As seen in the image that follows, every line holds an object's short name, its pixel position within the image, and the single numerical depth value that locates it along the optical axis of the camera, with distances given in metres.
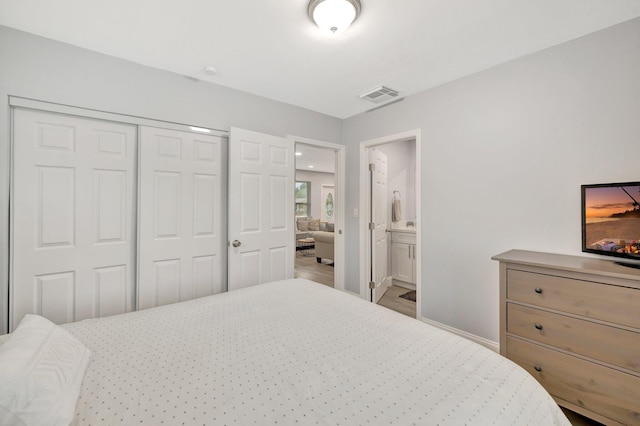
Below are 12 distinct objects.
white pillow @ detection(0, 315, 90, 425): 0.72
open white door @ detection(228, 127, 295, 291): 2.69
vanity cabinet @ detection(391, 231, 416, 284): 4.16
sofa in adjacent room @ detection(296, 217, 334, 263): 5.95
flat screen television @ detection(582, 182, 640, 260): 1.71
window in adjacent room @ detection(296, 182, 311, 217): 9.40
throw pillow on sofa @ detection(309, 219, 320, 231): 8.64
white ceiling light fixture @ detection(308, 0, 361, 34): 1.58
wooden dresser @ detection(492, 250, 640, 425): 1.46
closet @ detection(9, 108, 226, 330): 1.93
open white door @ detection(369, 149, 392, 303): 3.61
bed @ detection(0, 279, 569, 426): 0.85
